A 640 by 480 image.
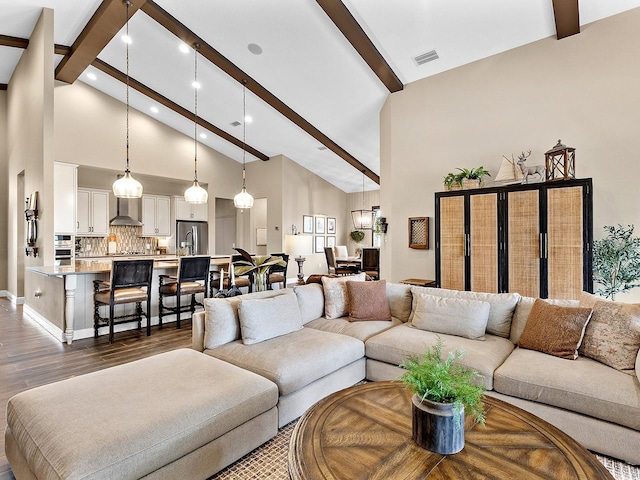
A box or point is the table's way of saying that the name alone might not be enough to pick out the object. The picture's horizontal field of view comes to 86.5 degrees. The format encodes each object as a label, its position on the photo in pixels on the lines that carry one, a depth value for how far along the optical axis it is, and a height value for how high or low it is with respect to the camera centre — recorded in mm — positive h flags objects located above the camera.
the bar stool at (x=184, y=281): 4926 -581
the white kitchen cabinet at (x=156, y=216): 8523 +673
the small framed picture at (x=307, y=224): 10109 +505
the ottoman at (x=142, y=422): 1386 -836
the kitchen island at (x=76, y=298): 4180 -723
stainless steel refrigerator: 8930 +121
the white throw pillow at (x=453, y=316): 2865 -675
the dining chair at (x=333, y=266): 8609 -688
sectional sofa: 2023 -817
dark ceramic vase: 1320 -741
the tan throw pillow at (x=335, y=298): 3496 -599
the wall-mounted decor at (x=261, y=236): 10844 +156
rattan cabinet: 3746 +1
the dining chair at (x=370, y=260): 7371 -438
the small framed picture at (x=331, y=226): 11211 +480
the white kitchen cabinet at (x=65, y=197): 6785 +928
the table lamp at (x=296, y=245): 6695 -86
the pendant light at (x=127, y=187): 4645 +755
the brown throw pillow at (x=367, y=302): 3389 -627
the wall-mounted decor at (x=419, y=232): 5543 +121
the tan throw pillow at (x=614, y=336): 2203 -662
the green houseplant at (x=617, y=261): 3717 -256
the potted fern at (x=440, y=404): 1323 -655
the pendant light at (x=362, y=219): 9031 +558
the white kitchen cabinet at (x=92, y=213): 7504 +675
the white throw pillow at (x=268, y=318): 2676 -638
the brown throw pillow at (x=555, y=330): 2395 -673
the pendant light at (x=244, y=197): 6275 +812
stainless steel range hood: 7871 +614
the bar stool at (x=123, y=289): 4219 -621
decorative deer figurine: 4266 +867
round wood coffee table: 1214 -827
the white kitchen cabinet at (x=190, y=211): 8984 +832
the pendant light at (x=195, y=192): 5779 +854
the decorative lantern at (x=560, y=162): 3848 +886
